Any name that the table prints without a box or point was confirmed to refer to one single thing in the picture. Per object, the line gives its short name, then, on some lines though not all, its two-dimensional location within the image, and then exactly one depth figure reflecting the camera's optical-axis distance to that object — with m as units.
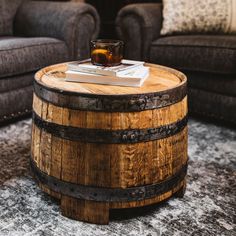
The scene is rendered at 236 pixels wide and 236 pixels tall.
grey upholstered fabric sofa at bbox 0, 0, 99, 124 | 2.11
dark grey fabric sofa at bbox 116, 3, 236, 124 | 2.17
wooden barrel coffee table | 1.23
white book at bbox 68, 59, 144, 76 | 1.38
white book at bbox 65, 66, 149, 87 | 1.35
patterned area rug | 1.29
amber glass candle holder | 1.45
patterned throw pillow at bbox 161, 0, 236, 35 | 2.46
